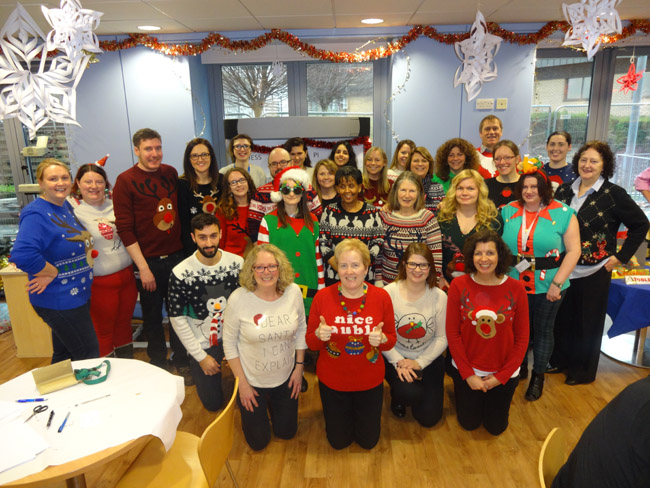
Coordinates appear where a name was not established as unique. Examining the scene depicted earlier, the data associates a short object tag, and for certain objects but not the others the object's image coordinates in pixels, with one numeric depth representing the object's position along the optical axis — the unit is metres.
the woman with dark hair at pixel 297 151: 3.78
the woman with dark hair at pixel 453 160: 3.45
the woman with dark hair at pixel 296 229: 2.88
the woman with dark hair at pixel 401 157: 3.73
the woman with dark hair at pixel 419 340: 2.63
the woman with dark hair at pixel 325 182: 3.19
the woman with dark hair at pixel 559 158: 3.40
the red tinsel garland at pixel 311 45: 4.62
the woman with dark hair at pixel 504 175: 3.06
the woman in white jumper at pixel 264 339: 2.41
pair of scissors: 1.78
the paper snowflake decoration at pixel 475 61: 3.10
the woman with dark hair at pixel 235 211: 3.13
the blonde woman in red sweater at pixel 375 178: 3.47
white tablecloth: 1.59
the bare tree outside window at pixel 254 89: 5.30
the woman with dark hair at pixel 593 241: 2.87
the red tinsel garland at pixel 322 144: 4.82
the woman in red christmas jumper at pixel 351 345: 2.39
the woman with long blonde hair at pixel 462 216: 2.82
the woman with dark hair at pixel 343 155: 3.68
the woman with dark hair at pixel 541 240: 2.75
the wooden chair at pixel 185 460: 1.63
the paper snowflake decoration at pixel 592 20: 2.54
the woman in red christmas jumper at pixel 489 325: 2.52
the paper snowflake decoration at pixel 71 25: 2.28
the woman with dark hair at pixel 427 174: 3.45
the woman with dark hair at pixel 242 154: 3.56
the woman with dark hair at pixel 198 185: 3.10
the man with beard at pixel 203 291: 2.60
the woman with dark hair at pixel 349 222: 2.92
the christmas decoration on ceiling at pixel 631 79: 4.17
